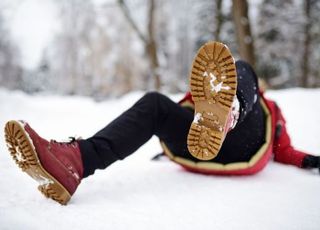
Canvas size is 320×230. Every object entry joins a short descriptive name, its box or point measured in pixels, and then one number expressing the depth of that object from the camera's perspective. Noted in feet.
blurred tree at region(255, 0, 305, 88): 38.84
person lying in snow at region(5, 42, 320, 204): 4.30
